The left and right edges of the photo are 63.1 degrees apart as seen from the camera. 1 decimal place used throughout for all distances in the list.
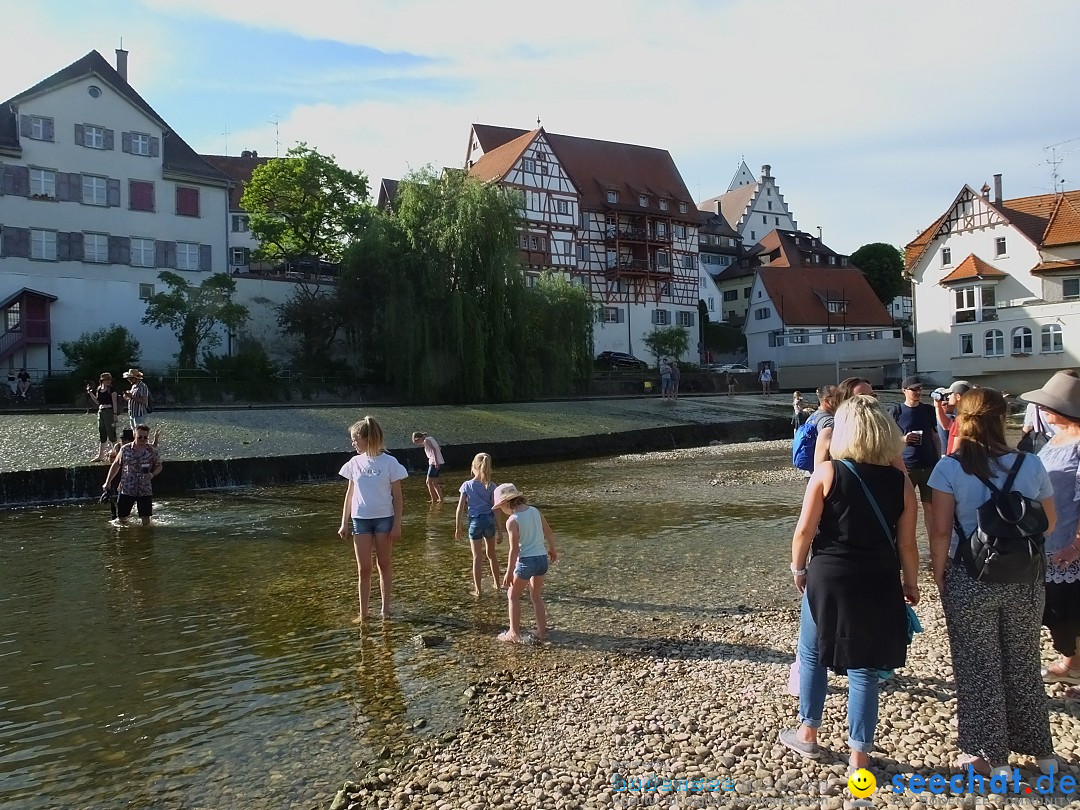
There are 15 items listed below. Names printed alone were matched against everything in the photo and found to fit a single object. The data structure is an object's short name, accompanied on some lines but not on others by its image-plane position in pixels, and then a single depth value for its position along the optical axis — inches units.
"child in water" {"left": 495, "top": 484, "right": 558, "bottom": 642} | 281.0
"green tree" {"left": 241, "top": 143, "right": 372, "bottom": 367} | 1962.4
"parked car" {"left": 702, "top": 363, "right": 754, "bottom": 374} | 2314.2
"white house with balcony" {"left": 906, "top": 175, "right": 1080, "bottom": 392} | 1967.3
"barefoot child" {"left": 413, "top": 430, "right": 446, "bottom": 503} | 630.5
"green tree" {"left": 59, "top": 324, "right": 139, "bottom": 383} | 1404.9
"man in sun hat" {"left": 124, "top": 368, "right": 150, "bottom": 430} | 765.9
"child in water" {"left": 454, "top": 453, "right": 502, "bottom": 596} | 355.9
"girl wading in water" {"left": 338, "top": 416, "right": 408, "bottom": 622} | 302.0
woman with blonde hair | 161.8
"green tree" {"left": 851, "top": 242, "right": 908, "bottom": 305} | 3462.1
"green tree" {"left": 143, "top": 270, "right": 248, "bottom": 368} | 1579.7
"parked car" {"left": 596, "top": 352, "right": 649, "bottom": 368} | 2304.1
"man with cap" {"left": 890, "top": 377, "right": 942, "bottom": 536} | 334.3
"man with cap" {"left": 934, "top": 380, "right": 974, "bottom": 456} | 342.0
